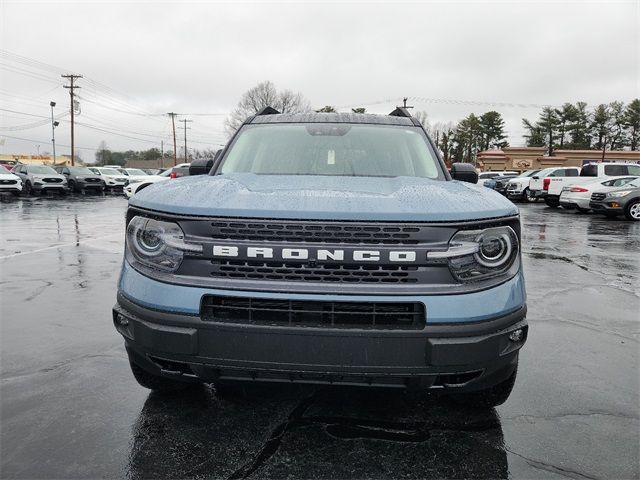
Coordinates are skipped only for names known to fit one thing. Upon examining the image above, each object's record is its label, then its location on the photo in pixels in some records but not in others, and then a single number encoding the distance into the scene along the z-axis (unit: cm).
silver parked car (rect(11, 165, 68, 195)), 2727
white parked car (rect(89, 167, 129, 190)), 3191
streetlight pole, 6699
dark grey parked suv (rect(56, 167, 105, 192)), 3053
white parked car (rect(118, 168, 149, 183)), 3664
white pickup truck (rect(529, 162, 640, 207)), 2005
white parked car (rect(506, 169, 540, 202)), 2656
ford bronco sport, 214
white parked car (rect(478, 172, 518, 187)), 4056
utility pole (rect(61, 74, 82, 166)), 5571
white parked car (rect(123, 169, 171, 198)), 2242
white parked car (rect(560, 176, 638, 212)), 1698
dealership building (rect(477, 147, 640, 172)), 5497
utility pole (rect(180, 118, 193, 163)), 8879
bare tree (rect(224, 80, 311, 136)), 6662
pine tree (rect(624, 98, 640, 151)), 6688
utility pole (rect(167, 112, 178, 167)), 7819
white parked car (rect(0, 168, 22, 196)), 2400
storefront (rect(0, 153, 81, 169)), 9892
